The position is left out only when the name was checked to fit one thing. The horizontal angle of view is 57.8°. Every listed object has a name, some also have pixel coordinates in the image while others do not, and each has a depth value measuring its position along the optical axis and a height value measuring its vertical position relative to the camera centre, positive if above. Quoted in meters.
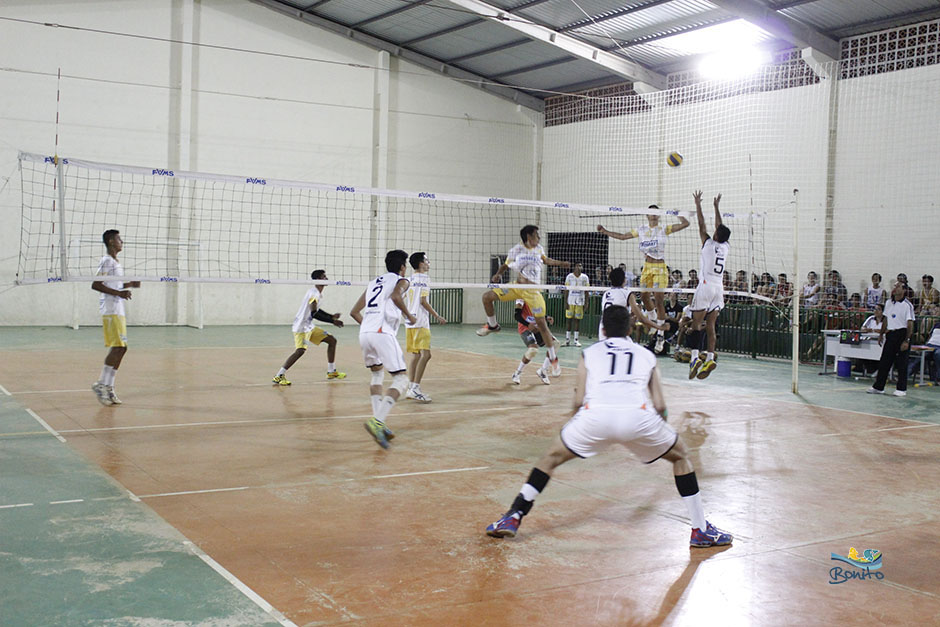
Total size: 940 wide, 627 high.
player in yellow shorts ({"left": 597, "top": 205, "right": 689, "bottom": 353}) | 13.70 +0.85
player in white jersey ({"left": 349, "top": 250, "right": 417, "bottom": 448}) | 8.46 -0.32
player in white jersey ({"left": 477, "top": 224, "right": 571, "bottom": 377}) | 12.80 +0.51
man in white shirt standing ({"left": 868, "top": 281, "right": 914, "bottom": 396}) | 12.98 -0.34
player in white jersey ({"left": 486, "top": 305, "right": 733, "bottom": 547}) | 5.12 -0.70
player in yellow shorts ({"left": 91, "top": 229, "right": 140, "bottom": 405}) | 10.00 -0.33
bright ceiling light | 20.75 +6.13
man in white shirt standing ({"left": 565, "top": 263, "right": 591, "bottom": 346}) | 21.52 +0.10
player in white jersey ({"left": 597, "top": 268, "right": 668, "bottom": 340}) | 11.58 +0.16
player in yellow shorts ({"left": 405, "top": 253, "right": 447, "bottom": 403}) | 11.15 -0.43
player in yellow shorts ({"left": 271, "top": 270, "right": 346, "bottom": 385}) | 12.50 -0.43
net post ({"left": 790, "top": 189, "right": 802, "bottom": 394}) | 13.20 -0.15
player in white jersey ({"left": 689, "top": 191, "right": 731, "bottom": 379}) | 11.93 +0.30
